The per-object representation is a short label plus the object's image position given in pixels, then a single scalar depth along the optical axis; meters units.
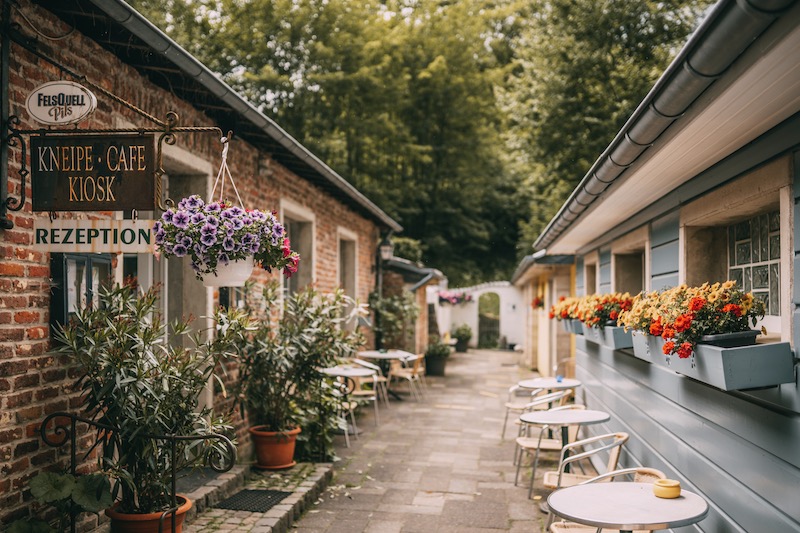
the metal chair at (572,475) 4.14
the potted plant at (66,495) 3.04
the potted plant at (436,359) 14.85
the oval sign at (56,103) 3.02
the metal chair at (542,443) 5.64
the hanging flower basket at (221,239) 3.30
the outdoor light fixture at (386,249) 12.68
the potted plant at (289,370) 5.69
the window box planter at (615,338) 4.67
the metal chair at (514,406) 7.05
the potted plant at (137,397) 3.36
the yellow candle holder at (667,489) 2.89
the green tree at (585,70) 13.68
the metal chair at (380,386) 8.70
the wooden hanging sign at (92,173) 3.06
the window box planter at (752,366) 2.40
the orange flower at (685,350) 2.77
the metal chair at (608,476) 3.46
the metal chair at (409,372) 10.85
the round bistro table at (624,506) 2.60
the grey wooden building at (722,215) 2.07
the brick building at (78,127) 3.04
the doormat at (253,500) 4.80
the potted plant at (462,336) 22.50
